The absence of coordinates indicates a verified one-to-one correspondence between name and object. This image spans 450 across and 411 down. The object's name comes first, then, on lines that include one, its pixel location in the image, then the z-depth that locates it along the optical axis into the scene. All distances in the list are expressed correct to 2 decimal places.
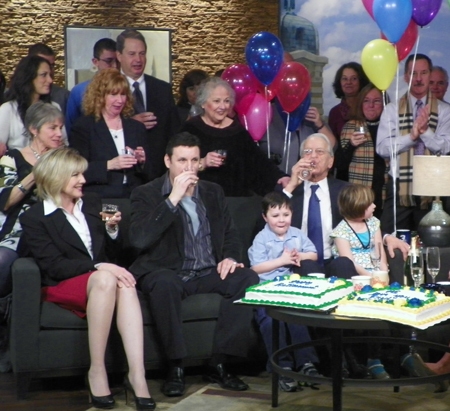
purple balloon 5.45
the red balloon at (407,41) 5.65
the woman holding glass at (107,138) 5.16
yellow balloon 5.43
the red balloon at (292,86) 5.62
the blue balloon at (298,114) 5.80
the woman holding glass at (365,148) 5.96
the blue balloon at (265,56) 5.68
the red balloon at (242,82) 5.95
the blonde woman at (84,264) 3.98
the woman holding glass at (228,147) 5.38
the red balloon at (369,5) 5.62
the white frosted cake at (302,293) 3.52
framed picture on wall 7.77
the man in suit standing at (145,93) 5.82
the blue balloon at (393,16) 5.30
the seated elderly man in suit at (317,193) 4.93
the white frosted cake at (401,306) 3.32
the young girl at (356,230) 4.74
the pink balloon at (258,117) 5.70
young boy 4.59
